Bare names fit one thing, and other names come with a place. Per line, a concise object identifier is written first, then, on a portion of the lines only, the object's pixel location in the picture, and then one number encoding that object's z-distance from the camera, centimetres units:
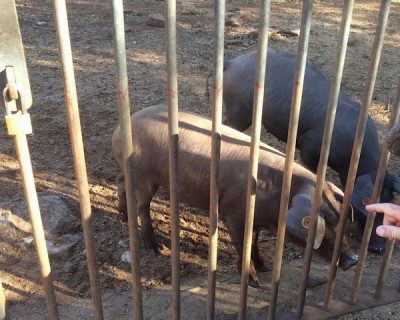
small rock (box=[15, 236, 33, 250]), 361
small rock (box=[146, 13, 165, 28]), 808
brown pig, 338
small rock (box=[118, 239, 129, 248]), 380
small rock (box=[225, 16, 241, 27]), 813
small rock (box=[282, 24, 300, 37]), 789
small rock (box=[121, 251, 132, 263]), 366
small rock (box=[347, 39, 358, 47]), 750
